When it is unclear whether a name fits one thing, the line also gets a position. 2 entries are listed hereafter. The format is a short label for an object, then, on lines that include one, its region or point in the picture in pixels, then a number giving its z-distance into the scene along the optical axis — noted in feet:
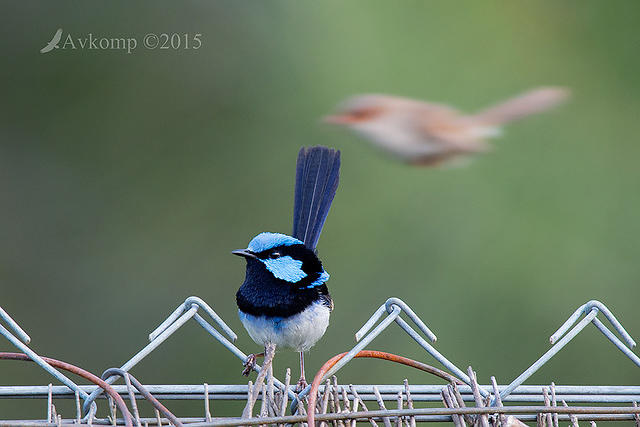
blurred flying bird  16.37
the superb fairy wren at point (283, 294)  15.67
